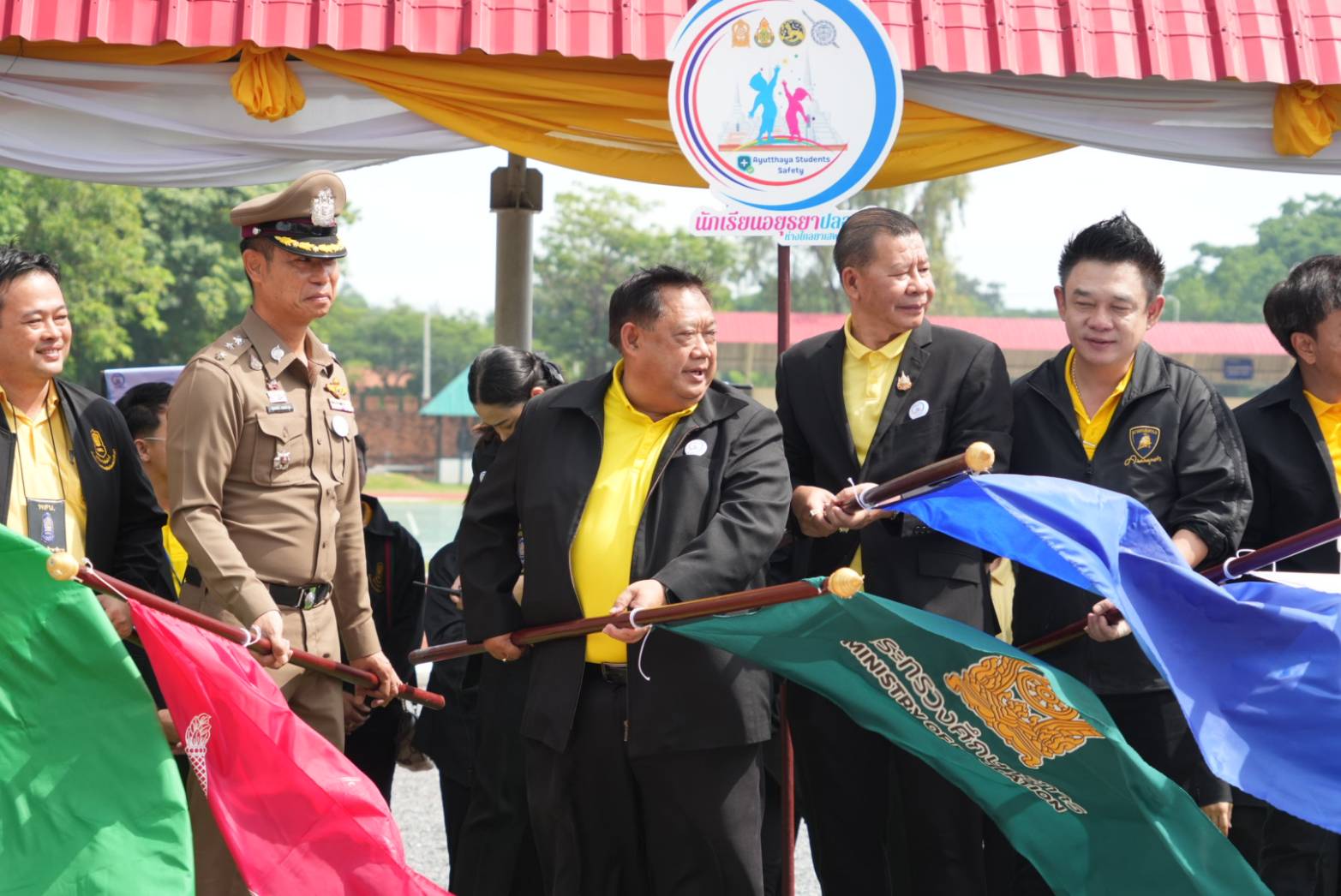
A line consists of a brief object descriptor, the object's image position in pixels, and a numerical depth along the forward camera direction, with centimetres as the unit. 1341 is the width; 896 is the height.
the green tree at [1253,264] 6366
